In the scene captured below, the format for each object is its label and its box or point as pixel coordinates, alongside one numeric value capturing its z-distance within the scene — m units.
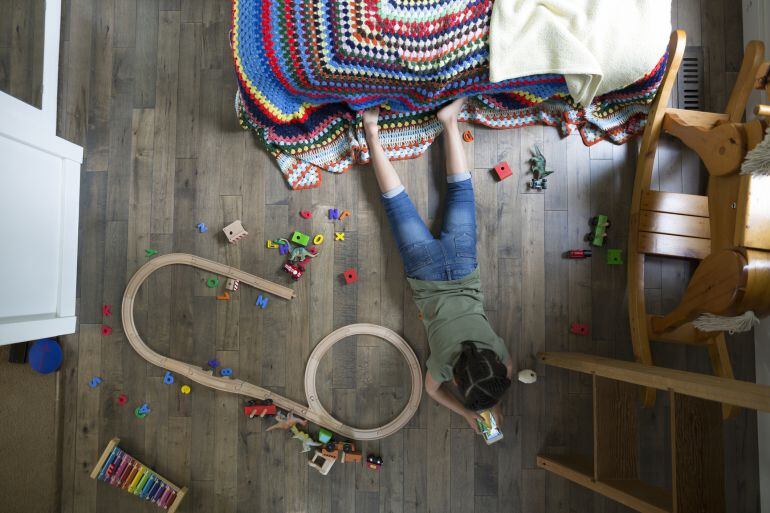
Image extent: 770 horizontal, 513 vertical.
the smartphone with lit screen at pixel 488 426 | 1.38
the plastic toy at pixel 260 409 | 1.59
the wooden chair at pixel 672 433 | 0.96
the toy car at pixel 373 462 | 1.58
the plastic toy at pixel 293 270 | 1.60
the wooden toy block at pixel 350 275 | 1.62
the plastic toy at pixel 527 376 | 1.54
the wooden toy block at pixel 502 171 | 1.62
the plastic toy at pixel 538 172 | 1.62
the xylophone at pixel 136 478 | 1.58
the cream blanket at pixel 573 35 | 1.31
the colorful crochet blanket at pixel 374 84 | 1.28
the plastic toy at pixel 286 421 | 1.59
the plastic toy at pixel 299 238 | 1.61
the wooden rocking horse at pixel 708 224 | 1.00
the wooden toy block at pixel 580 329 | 1.61
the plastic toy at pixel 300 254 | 1.61
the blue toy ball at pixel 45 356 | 1.57
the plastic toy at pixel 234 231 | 1.62
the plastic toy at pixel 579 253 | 1.61
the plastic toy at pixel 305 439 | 1.58
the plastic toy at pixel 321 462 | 1.58
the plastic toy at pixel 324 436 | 1.58
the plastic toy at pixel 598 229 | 1.60
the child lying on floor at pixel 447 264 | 1.39
